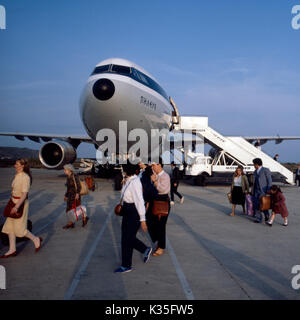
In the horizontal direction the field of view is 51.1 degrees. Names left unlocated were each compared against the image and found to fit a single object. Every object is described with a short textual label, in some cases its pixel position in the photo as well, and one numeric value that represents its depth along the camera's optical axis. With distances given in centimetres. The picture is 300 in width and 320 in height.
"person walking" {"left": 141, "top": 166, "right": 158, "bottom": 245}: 541
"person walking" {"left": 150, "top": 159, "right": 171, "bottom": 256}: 532
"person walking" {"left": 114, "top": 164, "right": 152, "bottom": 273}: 442
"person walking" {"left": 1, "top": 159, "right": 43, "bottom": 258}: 502
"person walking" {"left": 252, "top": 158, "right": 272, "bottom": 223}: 817
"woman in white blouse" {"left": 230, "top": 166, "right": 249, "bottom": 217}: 903
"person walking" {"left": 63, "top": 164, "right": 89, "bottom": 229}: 693
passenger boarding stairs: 1688
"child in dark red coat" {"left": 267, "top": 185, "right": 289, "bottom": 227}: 763
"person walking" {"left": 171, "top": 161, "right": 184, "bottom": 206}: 1073
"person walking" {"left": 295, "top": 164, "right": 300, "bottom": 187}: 2005
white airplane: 1067
